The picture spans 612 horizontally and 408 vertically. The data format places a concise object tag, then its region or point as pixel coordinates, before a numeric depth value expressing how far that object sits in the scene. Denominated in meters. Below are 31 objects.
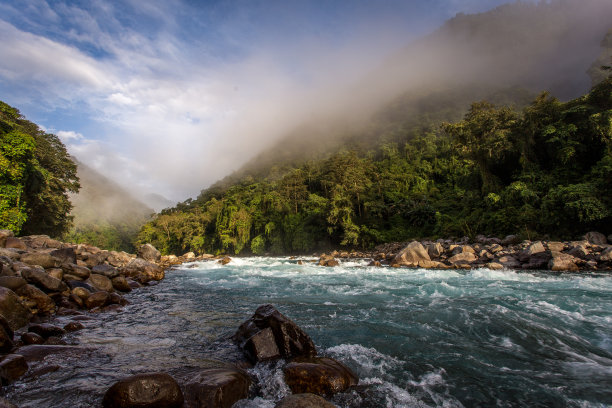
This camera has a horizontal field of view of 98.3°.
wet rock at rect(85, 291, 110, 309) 8.62
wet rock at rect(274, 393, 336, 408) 3.10
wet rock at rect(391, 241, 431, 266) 19.72
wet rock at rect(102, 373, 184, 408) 3.12
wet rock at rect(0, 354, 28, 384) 3.68
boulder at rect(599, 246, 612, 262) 13.85
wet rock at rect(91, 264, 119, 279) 12.16
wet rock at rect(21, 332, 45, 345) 5.14
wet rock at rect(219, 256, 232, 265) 29.56
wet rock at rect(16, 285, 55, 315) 7.37
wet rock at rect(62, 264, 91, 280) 10.59
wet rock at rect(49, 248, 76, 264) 11.44
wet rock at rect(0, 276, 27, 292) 7.05
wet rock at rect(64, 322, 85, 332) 6.31
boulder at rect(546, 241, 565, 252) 15.86
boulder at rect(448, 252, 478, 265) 17.77
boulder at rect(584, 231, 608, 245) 16.73
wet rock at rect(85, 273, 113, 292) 10.64
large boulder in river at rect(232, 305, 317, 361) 4.99
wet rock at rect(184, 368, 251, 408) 3.42
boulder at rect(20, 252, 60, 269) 10.24
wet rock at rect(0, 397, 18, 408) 2.61
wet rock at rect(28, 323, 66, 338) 5.64
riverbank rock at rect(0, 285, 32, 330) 5.87
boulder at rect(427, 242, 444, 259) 20.94
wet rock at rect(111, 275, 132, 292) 11.79
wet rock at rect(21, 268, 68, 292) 8.25
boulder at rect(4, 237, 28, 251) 13.91
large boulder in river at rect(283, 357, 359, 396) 3.90
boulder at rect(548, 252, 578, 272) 13.97
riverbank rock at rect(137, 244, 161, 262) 32.58
